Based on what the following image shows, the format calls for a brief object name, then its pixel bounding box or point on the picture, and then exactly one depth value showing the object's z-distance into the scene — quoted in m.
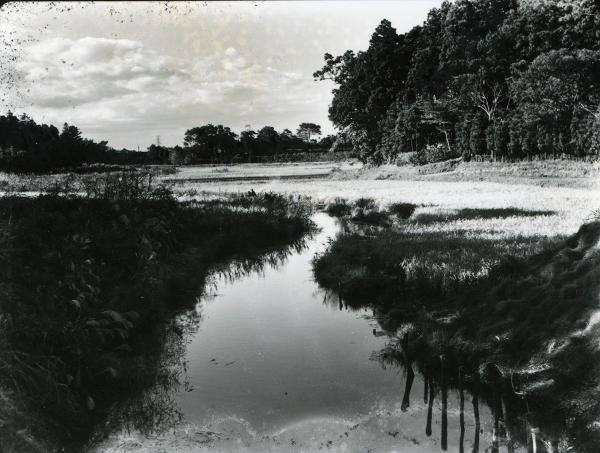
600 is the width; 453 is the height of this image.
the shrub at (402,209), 18.86
